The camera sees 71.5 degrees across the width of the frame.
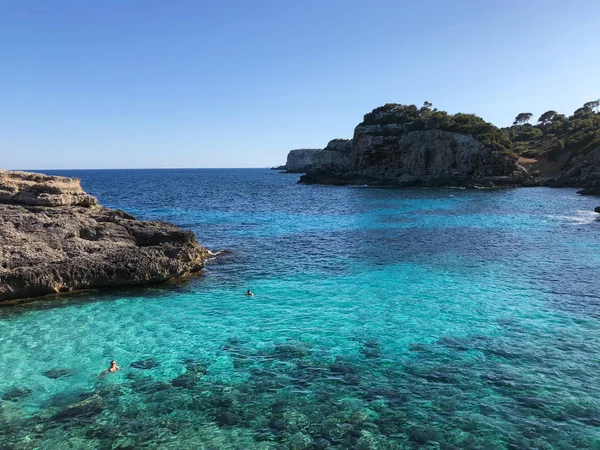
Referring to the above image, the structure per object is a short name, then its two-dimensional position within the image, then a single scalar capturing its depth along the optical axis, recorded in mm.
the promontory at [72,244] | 17953
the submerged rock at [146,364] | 12422
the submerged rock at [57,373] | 11766
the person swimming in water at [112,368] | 12016
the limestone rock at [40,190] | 21875
